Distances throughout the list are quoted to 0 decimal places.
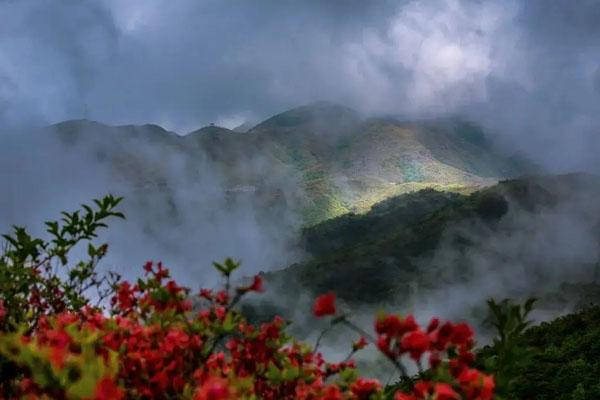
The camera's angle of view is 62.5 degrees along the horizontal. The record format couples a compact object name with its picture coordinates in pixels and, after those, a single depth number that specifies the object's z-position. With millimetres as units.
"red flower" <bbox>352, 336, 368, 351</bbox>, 3530
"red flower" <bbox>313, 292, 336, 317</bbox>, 2861
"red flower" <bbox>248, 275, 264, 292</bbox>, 3225
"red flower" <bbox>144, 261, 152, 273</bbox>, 3934
